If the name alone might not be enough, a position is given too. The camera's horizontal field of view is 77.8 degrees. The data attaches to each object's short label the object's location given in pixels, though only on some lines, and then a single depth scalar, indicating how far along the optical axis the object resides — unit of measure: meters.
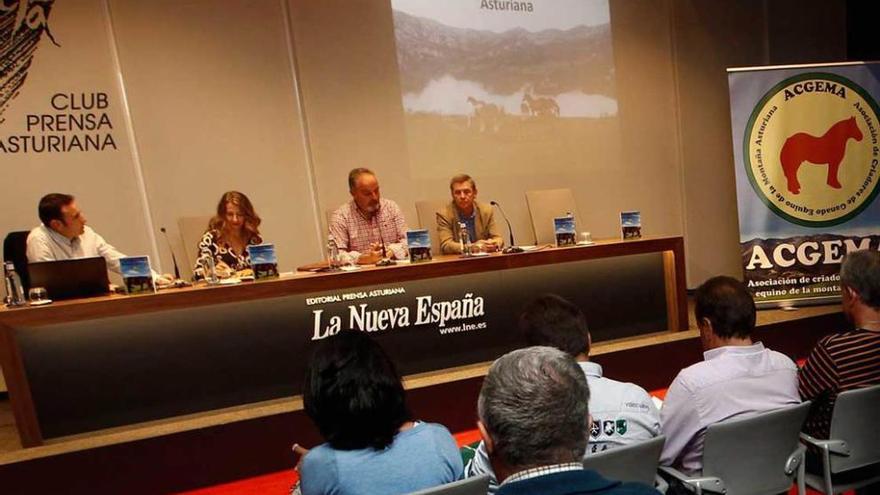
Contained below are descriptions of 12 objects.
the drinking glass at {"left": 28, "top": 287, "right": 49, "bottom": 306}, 2.43
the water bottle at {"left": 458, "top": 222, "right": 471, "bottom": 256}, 3.13
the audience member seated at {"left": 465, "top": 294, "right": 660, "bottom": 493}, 1.35
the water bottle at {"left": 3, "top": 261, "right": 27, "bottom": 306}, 2.39
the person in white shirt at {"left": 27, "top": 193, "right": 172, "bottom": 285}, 3.04
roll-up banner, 4.04
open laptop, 2.47
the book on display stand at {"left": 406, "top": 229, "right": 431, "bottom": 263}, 2.94
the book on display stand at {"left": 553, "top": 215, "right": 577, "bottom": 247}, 3.26
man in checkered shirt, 3.40
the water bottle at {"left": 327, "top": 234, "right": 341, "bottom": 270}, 2.89
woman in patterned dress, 3.16
